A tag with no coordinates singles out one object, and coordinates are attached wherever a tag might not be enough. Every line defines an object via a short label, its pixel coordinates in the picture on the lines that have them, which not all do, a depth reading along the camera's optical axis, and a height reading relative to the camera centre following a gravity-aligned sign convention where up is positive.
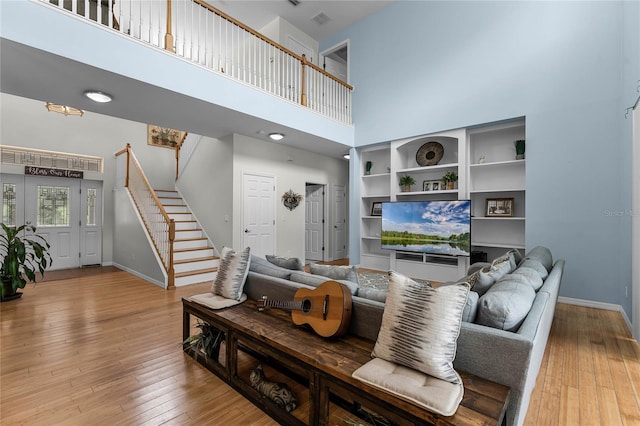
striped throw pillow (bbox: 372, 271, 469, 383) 1.33 -0.54
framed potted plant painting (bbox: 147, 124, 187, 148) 7.91 +2.17
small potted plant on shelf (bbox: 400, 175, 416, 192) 5.75 +0.65
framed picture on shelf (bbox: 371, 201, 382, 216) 6.38 +0.15
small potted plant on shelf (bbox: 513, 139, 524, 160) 4.48 +1.04
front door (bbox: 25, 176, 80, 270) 6.23 -0.01
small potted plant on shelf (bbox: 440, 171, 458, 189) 5.15 +0.64
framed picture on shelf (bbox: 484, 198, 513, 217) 4.77 +0.13
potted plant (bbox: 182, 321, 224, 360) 2.40 -1.09
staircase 5.24 -0.69
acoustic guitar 1.80 -0.62
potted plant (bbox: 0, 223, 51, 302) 4.04 -0.76
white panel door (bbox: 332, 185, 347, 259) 7.84 -0.21
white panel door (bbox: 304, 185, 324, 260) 7.62 -0.21
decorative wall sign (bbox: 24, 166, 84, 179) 6.07 +0.90
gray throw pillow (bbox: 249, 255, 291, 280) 2.55 -0.50
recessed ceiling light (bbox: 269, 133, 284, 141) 5.51 +1.51
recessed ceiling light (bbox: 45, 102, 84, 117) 6.16 +2.23
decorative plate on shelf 5.47 +1.18
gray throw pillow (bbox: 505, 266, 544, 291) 2.05 -0.45
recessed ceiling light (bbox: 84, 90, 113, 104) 3.66 +1.51
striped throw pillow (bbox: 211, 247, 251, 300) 2.56 -0.54
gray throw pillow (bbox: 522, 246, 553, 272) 3.03 -0.44
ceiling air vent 6.33 +4.35
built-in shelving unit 4.81 +0.61
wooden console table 1.22 -0.82
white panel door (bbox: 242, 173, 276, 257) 5.91 +0.03
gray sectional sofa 1.31 -0.56
